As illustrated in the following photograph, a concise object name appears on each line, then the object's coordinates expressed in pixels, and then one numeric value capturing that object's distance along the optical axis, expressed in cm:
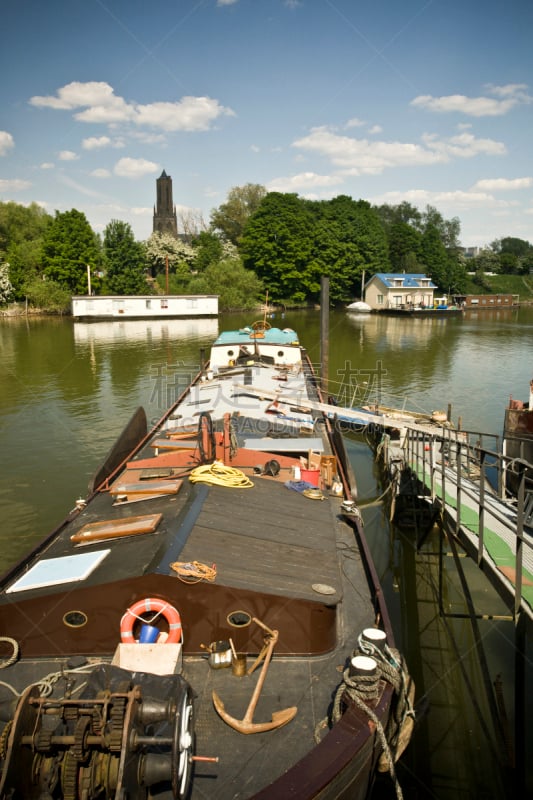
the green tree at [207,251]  8756
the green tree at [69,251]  7212
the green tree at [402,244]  9938
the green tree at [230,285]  7381
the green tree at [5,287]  7012
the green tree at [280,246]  8031
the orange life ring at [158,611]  655
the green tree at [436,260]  9894
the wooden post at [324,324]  2650
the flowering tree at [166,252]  8800
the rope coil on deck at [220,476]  930
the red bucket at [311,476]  1113
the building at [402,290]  8119
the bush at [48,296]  6850
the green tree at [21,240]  7194
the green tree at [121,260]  7550
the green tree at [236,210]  10475
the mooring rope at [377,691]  554
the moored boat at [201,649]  475
